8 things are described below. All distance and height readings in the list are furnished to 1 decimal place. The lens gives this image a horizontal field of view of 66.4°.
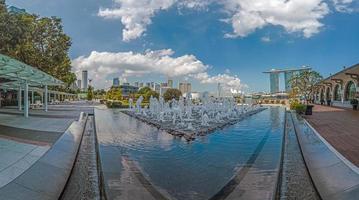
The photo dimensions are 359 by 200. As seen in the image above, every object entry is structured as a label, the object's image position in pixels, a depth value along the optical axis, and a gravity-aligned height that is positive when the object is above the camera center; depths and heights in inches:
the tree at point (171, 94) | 1980.8 +43.7
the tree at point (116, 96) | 2145.9 +34.9
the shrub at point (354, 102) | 1092.5 -8.8
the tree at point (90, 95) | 3553.9 +65.8
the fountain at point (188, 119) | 479.3 -48.1
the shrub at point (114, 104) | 1359.5 -20.2
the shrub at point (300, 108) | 844.4 -27.3
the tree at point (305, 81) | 1611.7 +111.0
